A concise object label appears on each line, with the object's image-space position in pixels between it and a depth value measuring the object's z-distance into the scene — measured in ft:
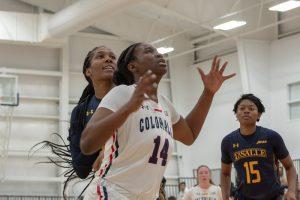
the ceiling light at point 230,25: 61.11
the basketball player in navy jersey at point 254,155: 20.86
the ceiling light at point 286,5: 55.21
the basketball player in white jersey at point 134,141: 11.31
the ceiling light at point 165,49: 69.46
